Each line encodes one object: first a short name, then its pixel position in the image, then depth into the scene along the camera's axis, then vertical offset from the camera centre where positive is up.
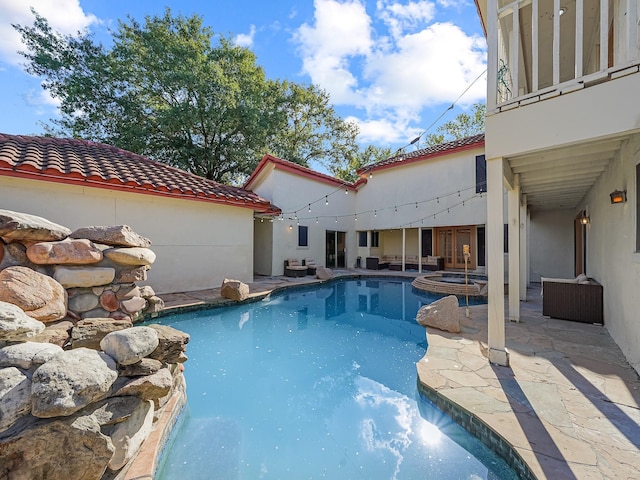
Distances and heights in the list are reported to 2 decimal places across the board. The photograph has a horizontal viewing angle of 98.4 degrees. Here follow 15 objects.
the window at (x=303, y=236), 12.61 +0.48
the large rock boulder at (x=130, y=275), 3.16 -0.34
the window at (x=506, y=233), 10.21 +0.54
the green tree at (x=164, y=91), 12.63 +7.50
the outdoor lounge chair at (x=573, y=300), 4.99 -0.96
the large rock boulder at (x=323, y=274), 11.14 -1.11
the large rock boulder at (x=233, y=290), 7.20 -1.15
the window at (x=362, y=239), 15.54 +0.45
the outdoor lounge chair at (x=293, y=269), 11.50 -0.94
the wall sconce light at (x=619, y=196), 3.58 +0.70
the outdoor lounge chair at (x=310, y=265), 11.88 -0.81
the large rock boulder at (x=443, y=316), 4.79 -1.23
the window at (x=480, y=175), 10.91 +2.94
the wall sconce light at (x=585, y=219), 6.30 +0.67
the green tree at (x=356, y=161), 20.92 +6.59
